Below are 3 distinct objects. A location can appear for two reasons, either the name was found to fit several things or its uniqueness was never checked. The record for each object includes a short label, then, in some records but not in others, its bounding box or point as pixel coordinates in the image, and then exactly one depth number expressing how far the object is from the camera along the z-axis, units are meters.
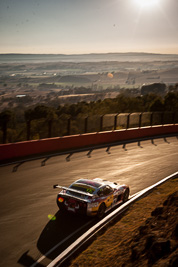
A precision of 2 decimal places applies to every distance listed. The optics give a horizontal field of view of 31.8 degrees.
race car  9.92
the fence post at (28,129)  18.75
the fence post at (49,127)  20.27
